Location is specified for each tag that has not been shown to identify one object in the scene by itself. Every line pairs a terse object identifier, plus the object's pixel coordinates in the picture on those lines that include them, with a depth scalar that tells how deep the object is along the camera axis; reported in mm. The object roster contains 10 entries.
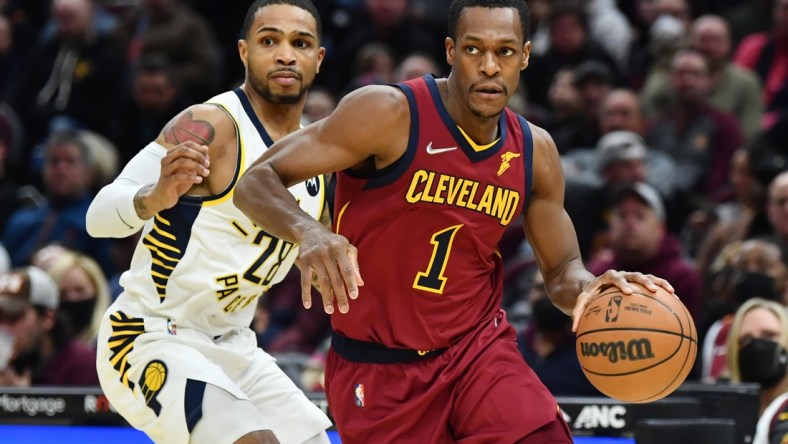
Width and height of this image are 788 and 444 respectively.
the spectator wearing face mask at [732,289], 14516
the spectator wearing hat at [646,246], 16141
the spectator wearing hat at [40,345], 15281
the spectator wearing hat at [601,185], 17984
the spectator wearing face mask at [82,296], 16953
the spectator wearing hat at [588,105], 20703
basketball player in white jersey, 9484
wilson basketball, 8828
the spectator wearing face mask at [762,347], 12703
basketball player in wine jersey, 8969
